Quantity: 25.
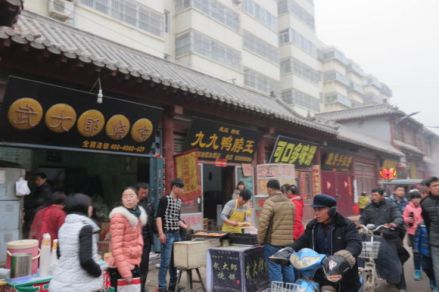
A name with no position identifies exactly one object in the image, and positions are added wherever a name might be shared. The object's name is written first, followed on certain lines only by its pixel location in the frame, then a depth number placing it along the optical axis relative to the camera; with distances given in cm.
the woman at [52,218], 558
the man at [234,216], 738
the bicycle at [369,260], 604
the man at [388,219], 659
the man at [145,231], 586
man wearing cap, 367
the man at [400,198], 943
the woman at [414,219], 759
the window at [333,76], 5353
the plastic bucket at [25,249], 488
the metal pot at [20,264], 470
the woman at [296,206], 714
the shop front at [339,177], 1709
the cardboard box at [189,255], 602
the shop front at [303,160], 1331
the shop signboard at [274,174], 1146
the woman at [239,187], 930
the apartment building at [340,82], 5256
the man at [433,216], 573
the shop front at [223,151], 1008
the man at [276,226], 585
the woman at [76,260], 370
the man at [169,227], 623
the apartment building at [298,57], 3712
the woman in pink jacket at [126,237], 442
